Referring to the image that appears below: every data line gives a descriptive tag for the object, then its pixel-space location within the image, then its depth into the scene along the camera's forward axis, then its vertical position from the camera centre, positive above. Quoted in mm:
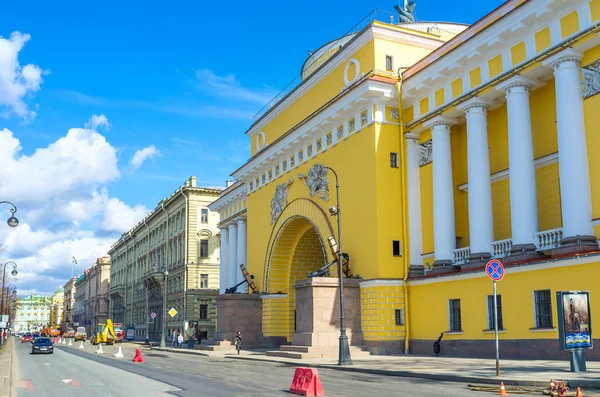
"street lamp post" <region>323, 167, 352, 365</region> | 24312 -2022
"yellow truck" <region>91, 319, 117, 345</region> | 71750 -3740
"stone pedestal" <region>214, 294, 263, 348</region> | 44062 -1265
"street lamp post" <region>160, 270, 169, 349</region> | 52638 -3586
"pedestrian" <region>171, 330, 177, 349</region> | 53656 -3318
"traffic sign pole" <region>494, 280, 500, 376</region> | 16511 -1760
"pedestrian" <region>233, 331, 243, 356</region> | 36562 -2465
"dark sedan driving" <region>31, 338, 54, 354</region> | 48500 -3366
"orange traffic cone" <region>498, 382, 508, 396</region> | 13859 -2034
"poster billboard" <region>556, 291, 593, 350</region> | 16641 -616
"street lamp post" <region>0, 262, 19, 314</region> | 59700 +2760
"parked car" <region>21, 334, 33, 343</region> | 95419 -5449
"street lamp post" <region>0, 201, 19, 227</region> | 32381 +4085
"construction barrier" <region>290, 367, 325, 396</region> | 14404 -1935
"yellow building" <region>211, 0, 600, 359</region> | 22938 +5843
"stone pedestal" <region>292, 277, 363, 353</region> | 30750 -689
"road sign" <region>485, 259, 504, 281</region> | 16672 +704
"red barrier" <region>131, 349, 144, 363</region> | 32228 -2906
